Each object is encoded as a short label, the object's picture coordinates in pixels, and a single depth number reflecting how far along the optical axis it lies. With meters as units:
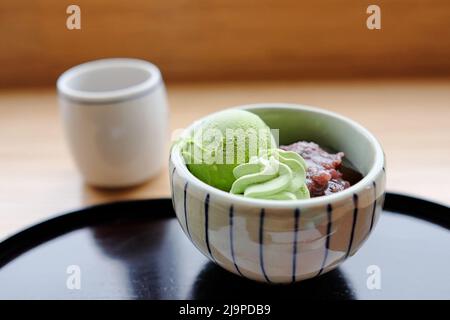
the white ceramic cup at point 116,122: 0.75
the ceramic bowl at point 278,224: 0.50
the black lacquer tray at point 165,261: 0.59
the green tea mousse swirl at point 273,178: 0.53
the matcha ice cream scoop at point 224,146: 0.58
